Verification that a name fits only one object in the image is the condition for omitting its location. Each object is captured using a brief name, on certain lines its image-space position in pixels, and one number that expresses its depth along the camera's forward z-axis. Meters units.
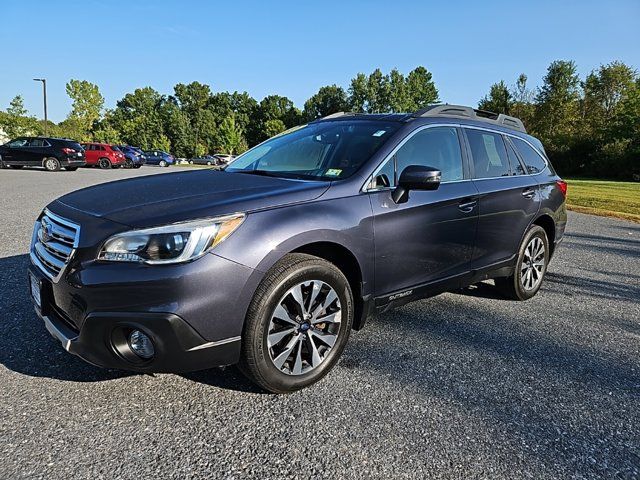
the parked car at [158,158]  46.94
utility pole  39.78
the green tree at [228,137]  79.04
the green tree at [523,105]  52.72
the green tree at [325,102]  85.38
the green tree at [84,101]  60.47
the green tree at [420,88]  81.25
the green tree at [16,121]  45.47
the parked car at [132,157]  34.54
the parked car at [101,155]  30.70
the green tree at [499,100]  54.72
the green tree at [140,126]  74.19
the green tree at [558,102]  49.41
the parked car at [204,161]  60.41
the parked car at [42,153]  22.03
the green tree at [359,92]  79.12
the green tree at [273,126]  86.06
